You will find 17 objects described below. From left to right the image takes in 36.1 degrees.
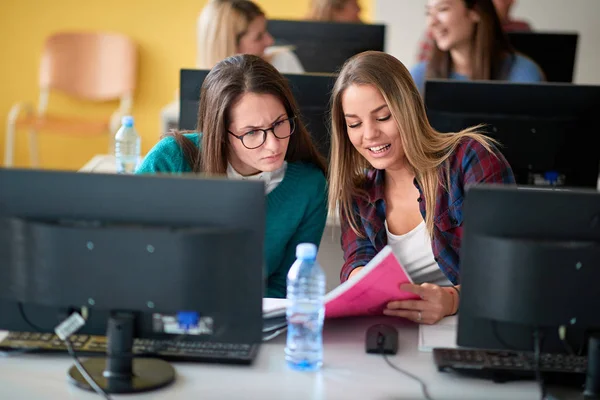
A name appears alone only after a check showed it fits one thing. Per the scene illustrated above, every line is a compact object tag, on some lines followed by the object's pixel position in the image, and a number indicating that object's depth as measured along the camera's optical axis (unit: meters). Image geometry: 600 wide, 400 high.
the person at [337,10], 4.55
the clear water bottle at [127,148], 3.16
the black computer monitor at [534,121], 2.46
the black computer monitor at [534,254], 1.45
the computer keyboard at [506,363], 1.59
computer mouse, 1.70
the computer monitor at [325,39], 3.50
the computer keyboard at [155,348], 1.64
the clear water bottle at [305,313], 1.65
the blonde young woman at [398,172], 2.08
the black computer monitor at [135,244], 1.48
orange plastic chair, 5.23
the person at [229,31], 3.61
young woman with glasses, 2.09
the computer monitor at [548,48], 3.71
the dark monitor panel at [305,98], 2.53
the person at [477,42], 3.48
